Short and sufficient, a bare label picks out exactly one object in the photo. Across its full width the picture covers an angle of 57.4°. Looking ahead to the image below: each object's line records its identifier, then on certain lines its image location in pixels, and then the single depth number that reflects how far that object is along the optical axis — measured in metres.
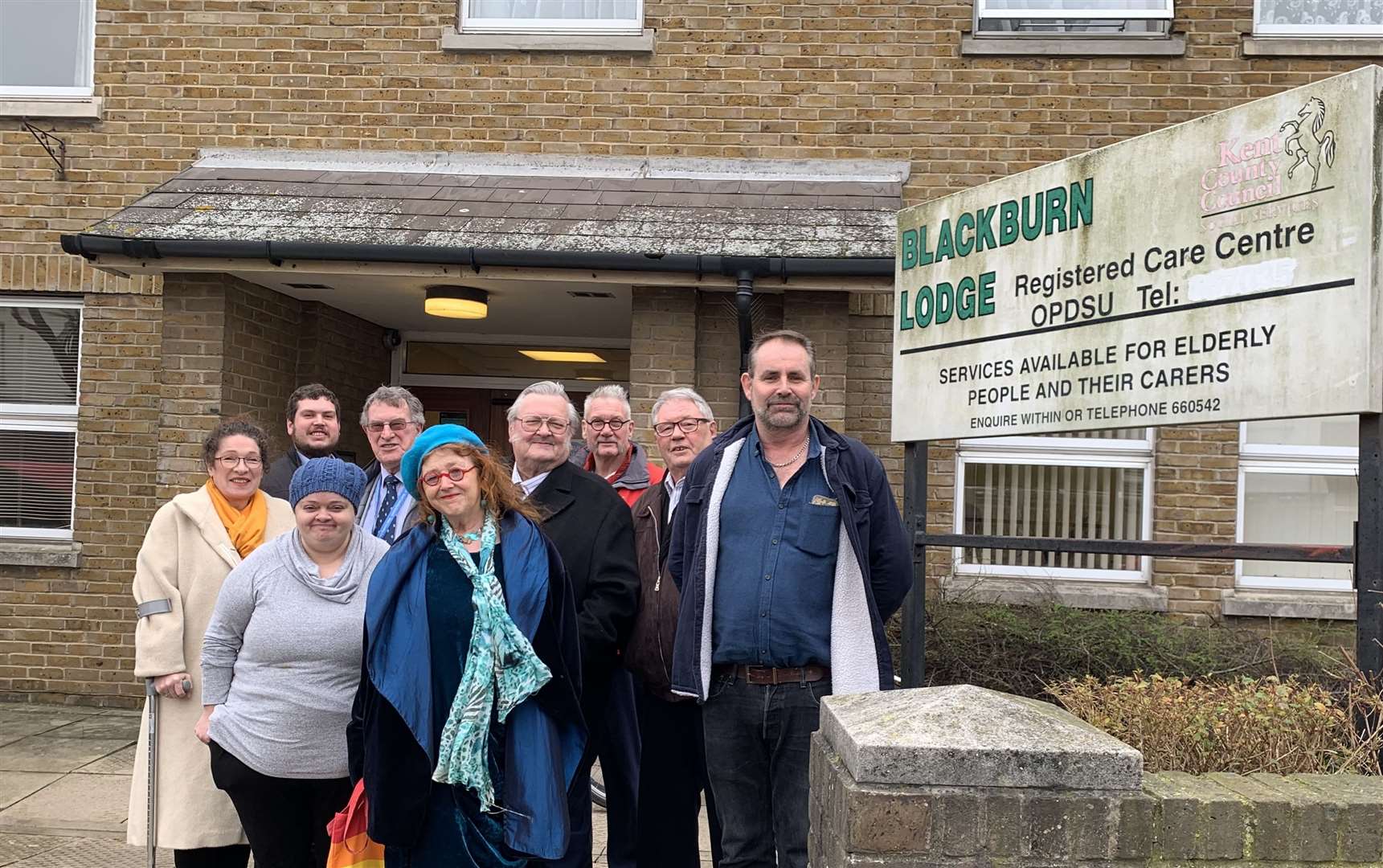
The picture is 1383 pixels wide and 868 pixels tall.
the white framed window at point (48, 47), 8.65
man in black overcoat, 4.01
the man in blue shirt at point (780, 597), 3.64
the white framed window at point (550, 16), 8.41
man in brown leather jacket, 4.21
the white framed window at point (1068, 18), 8.09
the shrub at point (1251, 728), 3.24
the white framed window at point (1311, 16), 8.02
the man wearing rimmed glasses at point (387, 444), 4.99
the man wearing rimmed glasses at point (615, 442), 4.80
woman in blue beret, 3.49
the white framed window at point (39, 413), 8.72
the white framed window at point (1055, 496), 8.03
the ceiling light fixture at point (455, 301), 7.95
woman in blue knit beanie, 3.85
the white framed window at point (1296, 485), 7.96
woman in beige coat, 4.25
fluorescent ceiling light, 10.04
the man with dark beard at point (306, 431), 5.47
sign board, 3.54
